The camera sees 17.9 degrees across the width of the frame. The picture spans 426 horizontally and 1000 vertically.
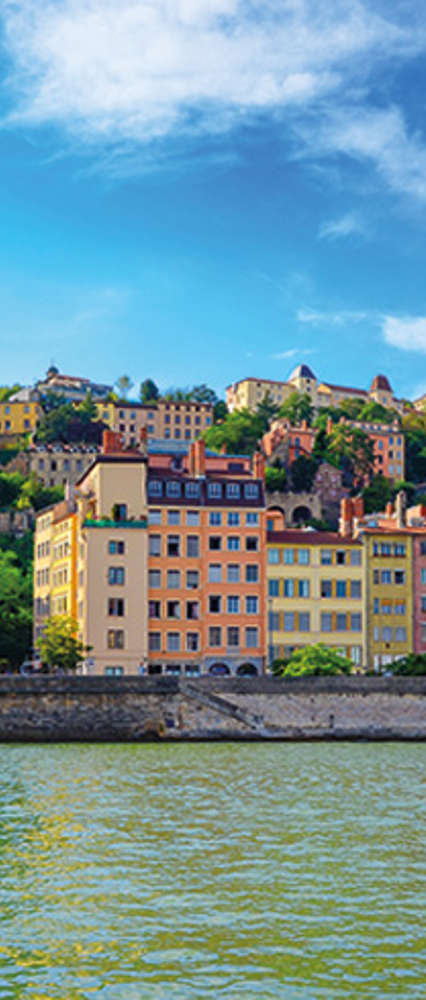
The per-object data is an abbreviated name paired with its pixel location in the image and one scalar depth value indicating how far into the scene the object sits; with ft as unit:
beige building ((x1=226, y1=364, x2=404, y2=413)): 653.71
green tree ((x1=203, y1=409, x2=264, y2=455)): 527.81
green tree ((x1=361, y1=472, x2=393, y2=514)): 477.77
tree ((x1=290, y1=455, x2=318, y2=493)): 483.51
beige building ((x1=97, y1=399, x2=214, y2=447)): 604.90
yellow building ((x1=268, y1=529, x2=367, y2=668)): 265.13
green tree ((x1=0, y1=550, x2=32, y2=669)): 289.53
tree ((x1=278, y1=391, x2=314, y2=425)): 598.34
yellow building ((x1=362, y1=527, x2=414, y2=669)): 269.85
